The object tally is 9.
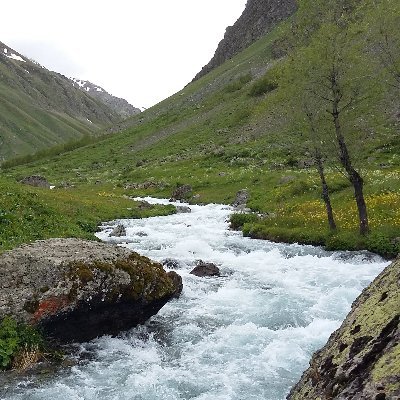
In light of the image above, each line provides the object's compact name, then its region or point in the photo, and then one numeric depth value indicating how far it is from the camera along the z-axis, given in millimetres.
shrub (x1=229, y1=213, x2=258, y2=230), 32406
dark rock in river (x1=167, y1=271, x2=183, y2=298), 16812
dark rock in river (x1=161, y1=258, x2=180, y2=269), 21611
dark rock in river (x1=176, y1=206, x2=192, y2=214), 41094
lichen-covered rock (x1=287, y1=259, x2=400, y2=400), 5105
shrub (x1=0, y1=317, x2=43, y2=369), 11359
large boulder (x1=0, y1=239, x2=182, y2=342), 12352
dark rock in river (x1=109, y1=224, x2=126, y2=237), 28834
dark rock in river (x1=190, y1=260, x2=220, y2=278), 20062
